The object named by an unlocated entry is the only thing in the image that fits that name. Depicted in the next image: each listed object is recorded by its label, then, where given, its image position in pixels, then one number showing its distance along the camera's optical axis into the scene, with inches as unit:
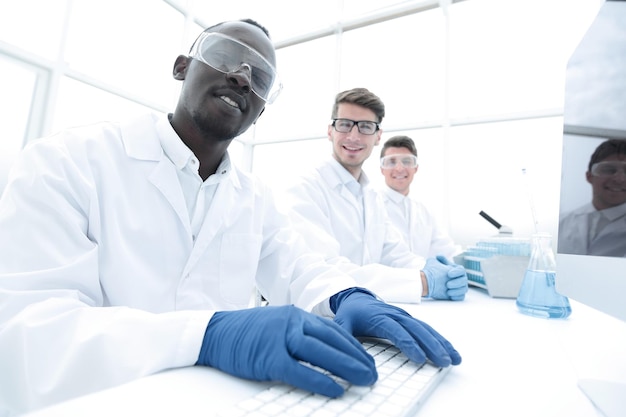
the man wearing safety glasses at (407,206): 103.8
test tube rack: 49.7
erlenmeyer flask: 38.0
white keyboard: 13.7
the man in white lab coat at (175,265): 19.2
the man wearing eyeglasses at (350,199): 65.7
